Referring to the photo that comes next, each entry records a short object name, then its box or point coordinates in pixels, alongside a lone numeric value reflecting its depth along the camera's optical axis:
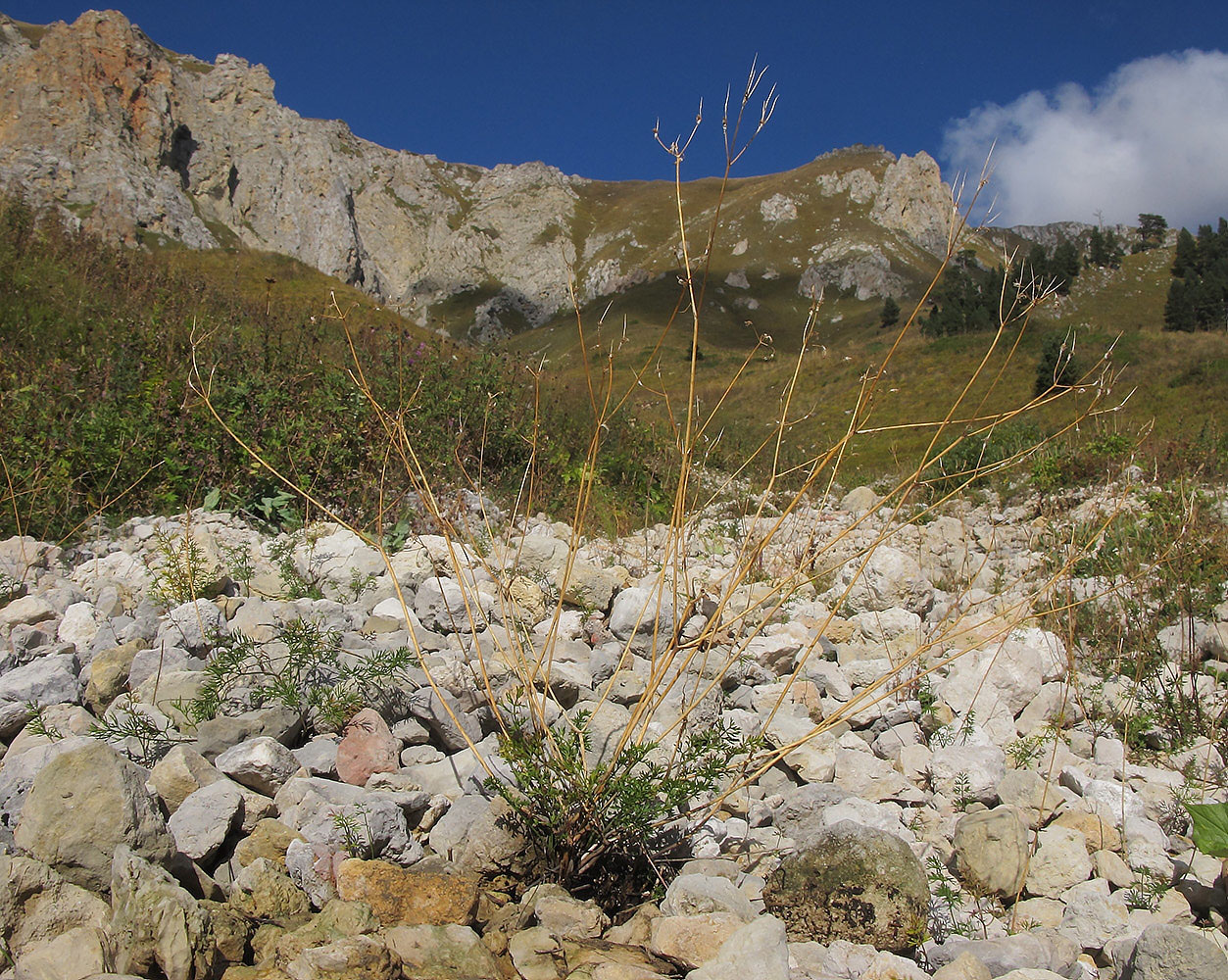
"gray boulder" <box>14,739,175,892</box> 1.61
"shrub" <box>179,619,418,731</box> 2.33
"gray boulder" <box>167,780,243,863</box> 1.76
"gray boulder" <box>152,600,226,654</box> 2.74
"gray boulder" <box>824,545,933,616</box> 4.16
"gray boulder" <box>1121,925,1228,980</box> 1.46
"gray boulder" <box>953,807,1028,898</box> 1.93
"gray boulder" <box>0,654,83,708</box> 2.32
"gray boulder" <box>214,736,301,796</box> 2.03
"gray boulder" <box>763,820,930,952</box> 1.70
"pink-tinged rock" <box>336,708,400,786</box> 2.20
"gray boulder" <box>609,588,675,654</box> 3.39
